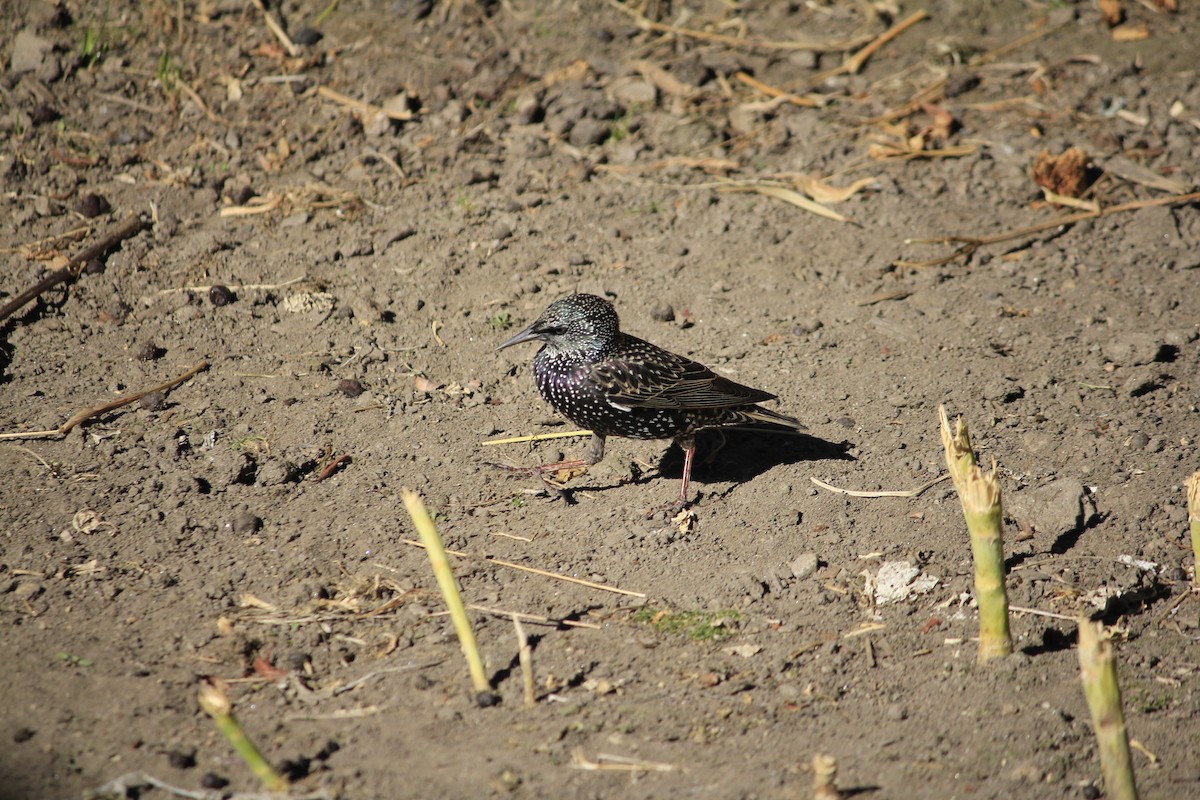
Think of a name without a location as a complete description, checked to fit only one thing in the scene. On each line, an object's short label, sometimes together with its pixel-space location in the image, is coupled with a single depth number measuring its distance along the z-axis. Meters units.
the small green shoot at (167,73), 14.87
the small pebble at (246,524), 9.36
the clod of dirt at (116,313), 11.86
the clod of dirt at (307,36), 15.66
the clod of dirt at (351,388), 11.16
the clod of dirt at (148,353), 11.34
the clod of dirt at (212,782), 6.49
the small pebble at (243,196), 13.51
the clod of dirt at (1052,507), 9.14
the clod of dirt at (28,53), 14.60
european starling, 10.14
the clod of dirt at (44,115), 14.05
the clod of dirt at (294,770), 6.66
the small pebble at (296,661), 7.81
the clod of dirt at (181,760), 6.65
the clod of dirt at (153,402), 10.73
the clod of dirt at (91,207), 13.03
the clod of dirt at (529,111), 14.93
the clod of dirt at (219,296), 12.07
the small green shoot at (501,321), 12.09
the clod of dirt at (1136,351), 11.16
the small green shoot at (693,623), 8.47
